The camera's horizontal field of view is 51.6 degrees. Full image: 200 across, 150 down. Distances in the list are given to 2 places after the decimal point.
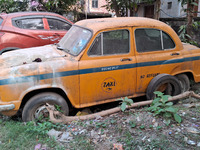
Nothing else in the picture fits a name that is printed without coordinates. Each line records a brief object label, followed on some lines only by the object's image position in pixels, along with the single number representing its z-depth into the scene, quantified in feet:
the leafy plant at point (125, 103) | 12.09
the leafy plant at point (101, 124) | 11.32
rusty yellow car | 11.64
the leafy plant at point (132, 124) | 10.95
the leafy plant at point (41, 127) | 10.82
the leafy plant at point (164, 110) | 11.06
